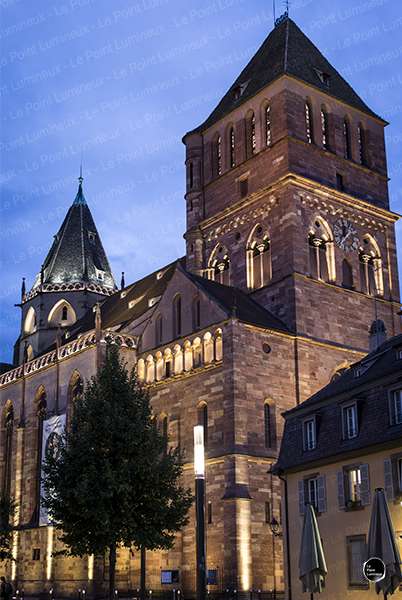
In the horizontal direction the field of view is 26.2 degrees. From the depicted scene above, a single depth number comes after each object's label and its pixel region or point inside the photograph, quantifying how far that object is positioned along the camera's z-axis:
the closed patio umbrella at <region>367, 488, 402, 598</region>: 22.83
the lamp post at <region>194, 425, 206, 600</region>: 23.49
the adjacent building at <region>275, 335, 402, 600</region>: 28.12
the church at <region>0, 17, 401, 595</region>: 43.44
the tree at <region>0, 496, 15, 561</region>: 49.94
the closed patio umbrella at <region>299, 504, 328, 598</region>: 26.03
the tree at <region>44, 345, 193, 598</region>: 31.34
